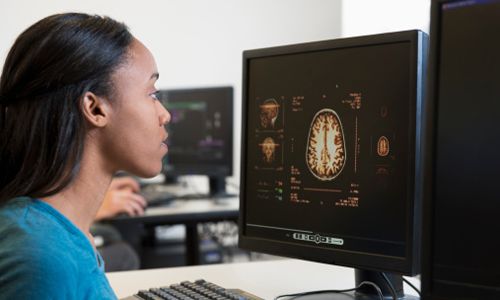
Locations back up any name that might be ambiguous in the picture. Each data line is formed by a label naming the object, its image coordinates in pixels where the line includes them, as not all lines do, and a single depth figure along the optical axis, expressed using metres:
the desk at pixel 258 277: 1.25
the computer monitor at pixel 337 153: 0.99
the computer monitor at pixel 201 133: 2.88
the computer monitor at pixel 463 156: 0.76
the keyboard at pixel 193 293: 1.06
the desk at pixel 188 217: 2.55
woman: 0.82
